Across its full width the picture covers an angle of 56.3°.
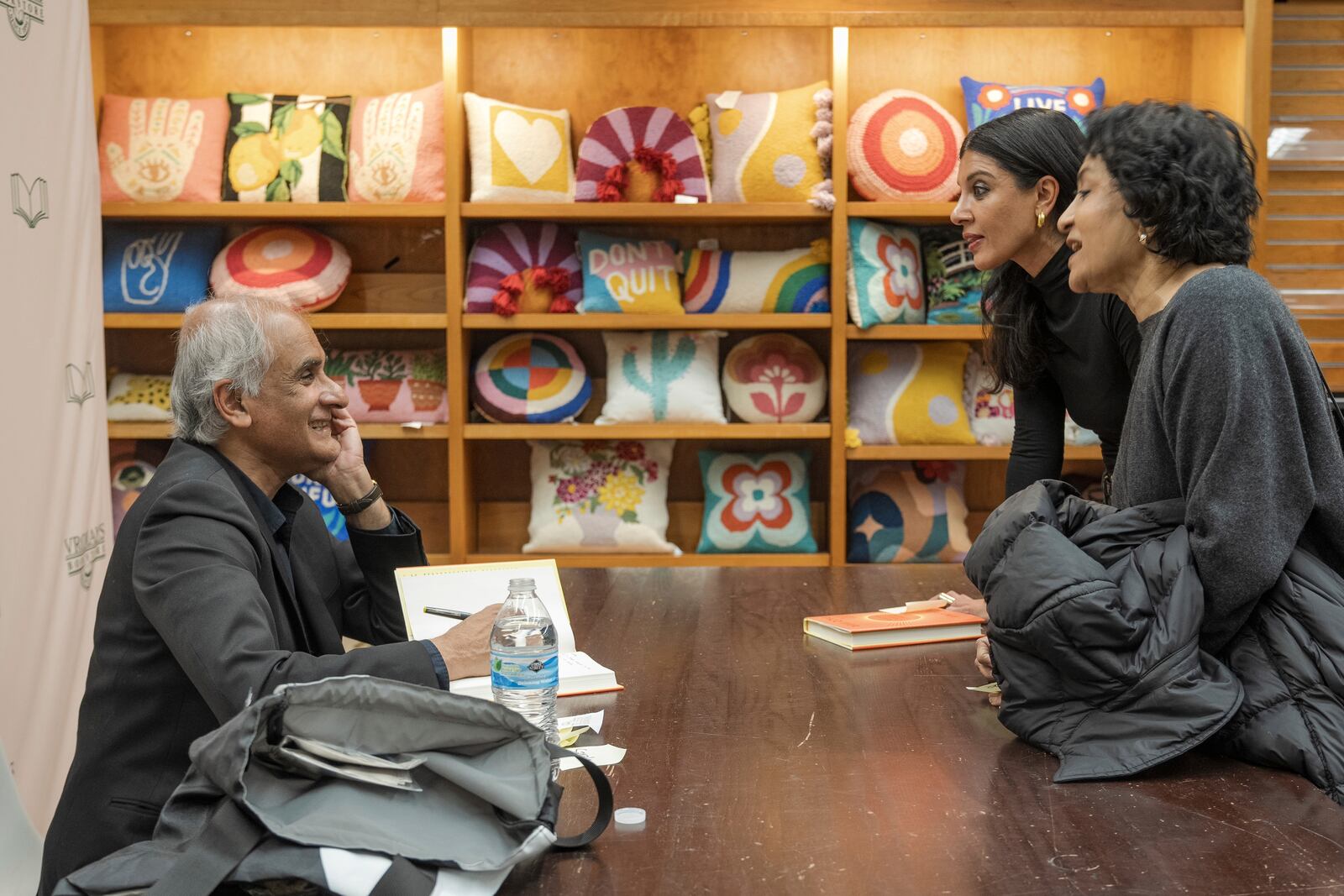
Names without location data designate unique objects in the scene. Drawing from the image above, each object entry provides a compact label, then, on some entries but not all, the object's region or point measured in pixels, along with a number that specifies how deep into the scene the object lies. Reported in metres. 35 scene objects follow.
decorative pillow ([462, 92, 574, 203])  3.72
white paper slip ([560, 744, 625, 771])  1.41
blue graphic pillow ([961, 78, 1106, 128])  3.81
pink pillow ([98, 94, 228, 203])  3.77
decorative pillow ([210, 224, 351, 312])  3.80
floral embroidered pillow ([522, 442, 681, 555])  3.87
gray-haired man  1.39
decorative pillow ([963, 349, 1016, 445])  3.86
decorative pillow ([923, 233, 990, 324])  3.81
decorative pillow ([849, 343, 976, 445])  3.83
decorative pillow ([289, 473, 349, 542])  3.78
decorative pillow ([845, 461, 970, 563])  3.87
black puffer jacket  1.34
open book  1.81
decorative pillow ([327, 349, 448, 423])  3.86
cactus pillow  3.84
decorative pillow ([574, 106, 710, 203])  3.75
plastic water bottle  1.46
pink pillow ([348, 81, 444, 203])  3.75
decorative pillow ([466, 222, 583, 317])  3.78
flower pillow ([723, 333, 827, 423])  3.87
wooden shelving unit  3.76
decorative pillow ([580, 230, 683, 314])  3.80
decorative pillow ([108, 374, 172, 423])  3.84
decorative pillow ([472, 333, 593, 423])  3.86
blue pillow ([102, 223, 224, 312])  3.82
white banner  2.30
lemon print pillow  3.78
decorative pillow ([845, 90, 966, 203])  3.74
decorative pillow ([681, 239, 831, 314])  3.82
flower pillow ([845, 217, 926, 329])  3.74
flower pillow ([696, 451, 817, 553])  3.90
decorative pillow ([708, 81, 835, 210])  3.73
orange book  1.96
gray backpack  1.04
